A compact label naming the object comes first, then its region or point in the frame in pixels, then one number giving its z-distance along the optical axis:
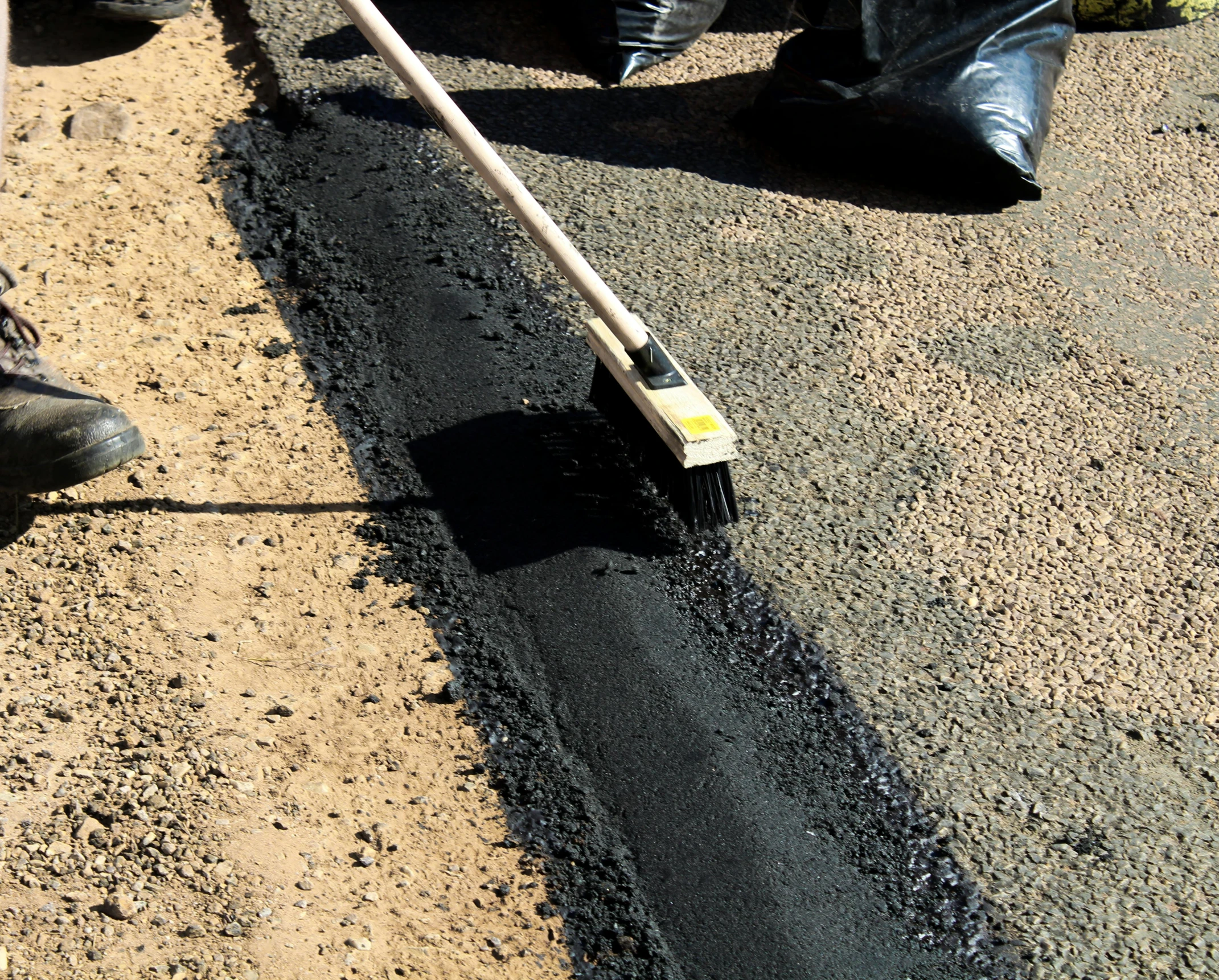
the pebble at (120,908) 1.64
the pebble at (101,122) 3.27
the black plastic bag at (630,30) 3.56
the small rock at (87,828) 1.73
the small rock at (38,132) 3.22
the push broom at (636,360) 2.08
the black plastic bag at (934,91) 3.11
